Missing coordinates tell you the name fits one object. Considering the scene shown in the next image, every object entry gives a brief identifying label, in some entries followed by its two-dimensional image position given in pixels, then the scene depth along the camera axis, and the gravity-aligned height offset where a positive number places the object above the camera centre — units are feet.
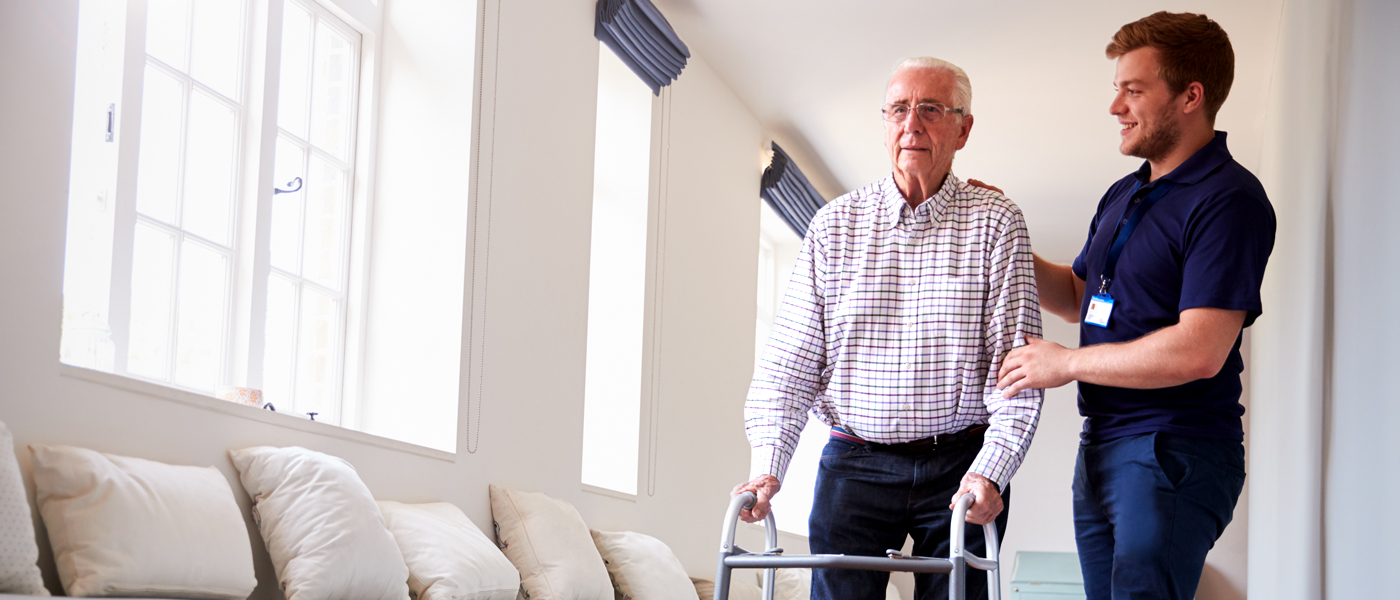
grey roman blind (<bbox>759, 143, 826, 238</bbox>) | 24.70 +3.15
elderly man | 6.99 -0.04
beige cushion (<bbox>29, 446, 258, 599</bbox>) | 7.65 -1.59
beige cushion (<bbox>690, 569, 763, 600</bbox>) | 18.12 -4.17
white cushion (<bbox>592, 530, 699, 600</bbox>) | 14.93 -3.25
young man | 6.57 +0.11
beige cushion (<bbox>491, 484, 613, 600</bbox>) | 12.79 -2.62
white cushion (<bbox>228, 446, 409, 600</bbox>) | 9.34 -1.83
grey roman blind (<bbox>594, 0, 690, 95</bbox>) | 17.13 +4.46
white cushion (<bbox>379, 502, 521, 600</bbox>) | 10.77 -2.35
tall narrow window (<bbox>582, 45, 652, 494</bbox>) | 18.24 +0.73
